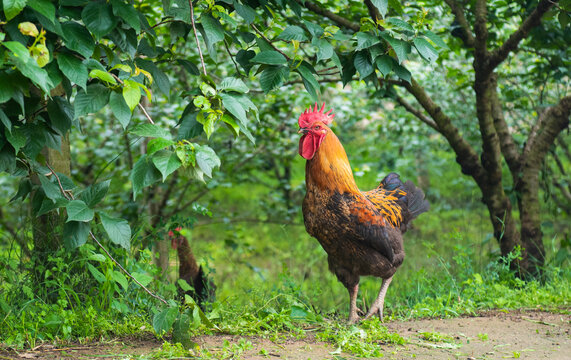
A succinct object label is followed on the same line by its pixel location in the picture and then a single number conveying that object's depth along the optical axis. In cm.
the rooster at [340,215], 392
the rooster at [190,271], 514
